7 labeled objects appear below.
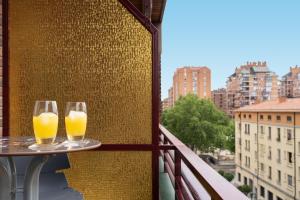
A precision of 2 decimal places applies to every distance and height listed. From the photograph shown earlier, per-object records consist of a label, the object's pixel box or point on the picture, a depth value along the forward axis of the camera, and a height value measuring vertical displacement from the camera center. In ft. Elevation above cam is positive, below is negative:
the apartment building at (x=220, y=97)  206.39 +1.64
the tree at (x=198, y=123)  86.33 -6.28
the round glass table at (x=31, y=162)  3.14 -0.69
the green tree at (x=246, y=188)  104.60 -28.99
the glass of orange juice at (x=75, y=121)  3.69 -0.24
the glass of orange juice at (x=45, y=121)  3.28 -0.21
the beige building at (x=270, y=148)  91.50 -14.91
